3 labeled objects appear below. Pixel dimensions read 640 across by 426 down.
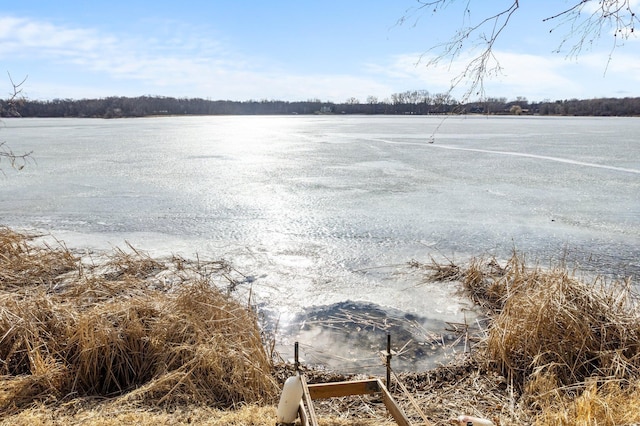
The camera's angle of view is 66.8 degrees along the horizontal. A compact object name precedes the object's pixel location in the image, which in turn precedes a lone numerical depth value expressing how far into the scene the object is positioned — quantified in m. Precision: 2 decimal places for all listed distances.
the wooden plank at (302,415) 2.31
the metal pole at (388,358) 2.83
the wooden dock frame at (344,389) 2.68
